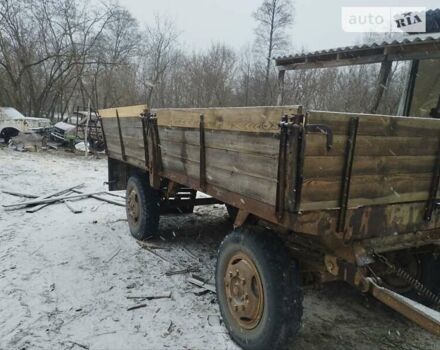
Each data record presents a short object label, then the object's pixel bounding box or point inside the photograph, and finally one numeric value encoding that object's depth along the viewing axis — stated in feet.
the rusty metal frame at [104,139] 20.89
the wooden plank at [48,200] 23.68
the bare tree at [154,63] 101.04
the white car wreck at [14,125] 55.93
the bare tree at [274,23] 95.50
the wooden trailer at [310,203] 7.16
